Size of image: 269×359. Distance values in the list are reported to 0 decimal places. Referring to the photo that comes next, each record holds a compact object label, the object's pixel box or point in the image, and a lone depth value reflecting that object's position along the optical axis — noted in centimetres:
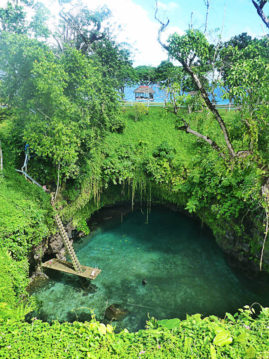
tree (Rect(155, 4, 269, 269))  591
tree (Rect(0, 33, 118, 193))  770
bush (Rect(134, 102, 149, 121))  1844
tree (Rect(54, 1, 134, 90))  1532
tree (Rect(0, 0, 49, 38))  852
